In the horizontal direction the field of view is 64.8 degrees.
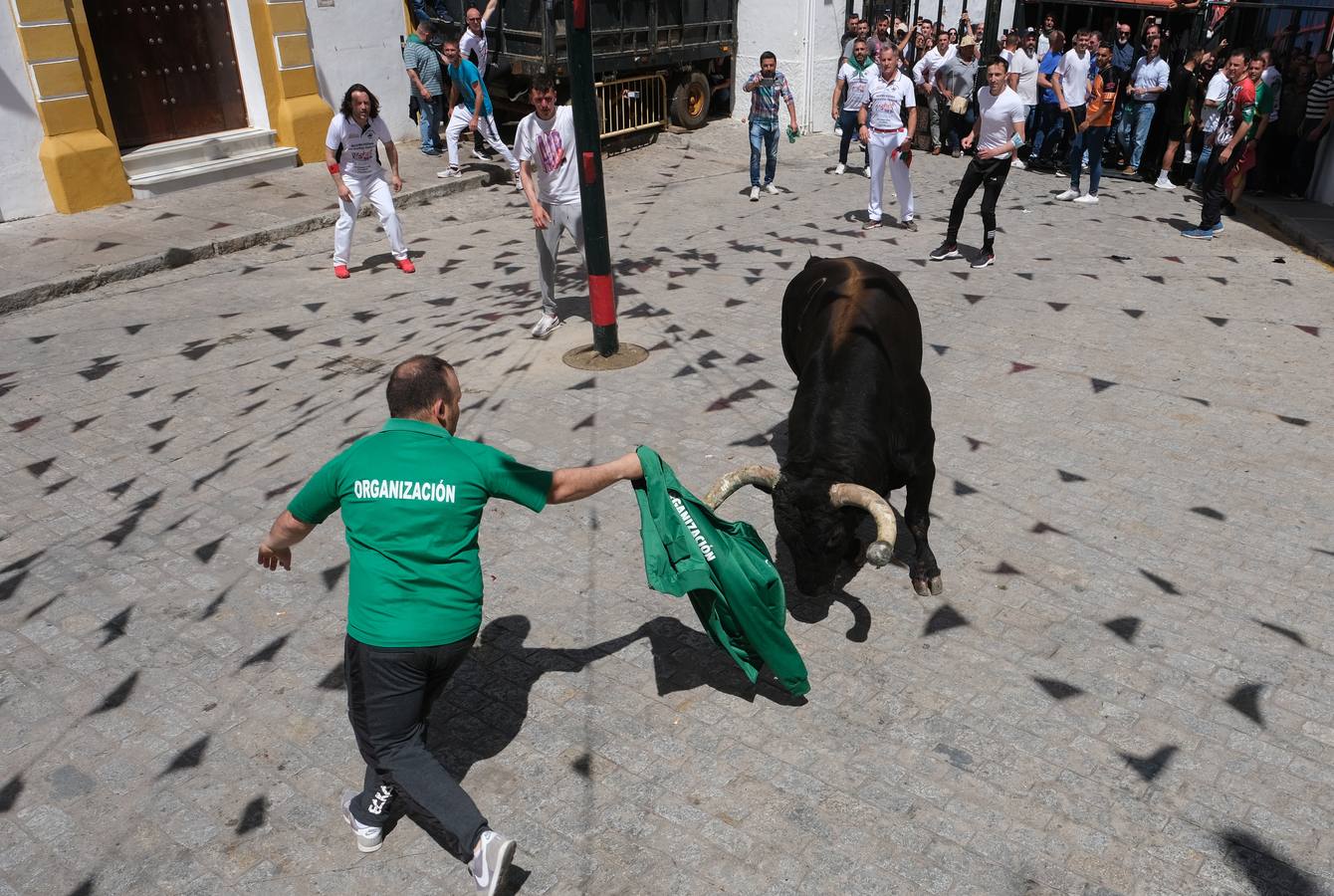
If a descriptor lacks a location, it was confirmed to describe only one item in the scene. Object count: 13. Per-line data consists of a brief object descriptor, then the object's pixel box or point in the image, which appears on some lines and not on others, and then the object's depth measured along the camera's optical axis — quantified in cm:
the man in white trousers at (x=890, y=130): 1229
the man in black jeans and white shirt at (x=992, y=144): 1059
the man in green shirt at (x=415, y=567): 355
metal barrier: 1703
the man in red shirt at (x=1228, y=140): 1160
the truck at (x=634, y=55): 1539
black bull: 482
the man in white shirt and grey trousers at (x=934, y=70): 1648
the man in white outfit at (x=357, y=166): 1038
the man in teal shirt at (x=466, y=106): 1446
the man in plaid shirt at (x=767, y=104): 1352
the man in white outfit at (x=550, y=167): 877
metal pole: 744
